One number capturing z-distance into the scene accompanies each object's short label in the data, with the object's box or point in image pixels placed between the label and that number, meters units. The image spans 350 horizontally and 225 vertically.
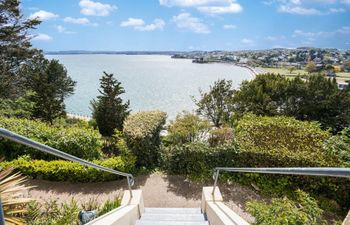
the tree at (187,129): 9.76
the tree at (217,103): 15.59
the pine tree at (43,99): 16.22
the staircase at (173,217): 4.34
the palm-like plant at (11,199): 3.03
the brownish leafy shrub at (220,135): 9.47
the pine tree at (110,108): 13.59
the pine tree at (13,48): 17.25
